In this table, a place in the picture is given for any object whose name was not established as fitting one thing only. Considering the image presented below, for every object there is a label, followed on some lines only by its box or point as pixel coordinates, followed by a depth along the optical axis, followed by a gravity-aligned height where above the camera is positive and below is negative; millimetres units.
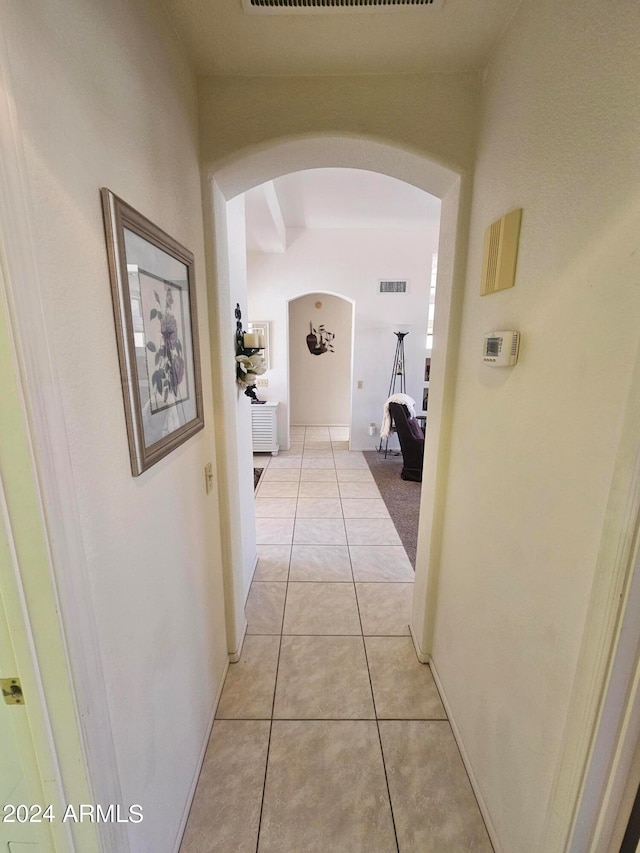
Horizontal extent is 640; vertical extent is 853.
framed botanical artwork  863 +48
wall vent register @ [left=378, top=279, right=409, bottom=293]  5040 +882
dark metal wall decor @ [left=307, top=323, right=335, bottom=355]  6868 +158
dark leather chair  4387 -1094
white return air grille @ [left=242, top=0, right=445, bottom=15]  1120 +1061
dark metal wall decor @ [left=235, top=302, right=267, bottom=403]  2121 -66
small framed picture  5168 +308
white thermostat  1134 +8
